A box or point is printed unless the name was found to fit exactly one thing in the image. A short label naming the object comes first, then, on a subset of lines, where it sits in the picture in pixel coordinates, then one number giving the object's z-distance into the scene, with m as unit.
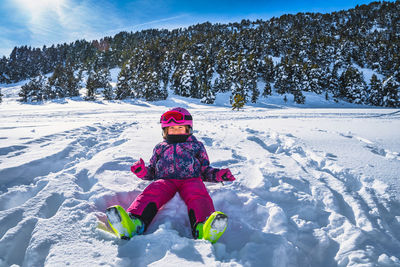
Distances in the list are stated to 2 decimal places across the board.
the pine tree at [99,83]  38.34
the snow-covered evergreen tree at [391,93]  33.41
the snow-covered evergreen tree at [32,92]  45.03
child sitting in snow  1.70
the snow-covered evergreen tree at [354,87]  37.41
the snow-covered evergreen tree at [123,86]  37.75
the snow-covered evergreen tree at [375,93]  35.41
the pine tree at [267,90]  39.75
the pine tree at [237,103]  20.62
